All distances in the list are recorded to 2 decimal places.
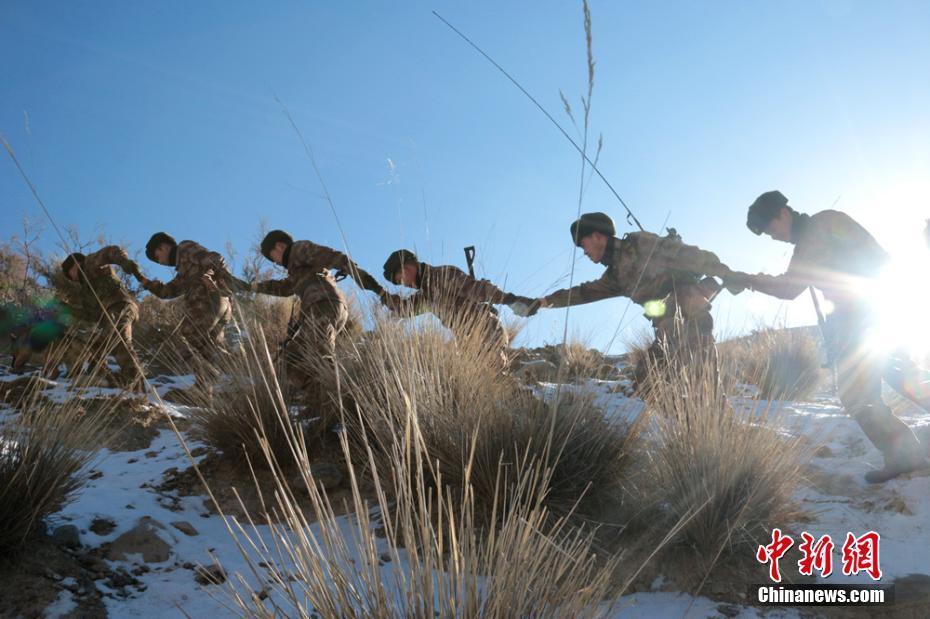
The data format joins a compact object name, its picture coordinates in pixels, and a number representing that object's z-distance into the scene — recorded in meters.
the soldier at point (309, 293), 4.25
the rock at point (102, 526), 2.68
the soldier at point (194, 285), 6.66
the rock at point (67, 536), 2.48
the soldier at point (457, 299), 3.74
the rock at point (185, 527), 2.89
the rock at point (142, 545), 2.55
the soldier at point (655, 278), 4.93
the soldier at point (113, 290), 6.07
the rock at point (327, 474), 3.34
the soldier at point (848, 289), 3.19
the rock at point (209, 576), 2.42
